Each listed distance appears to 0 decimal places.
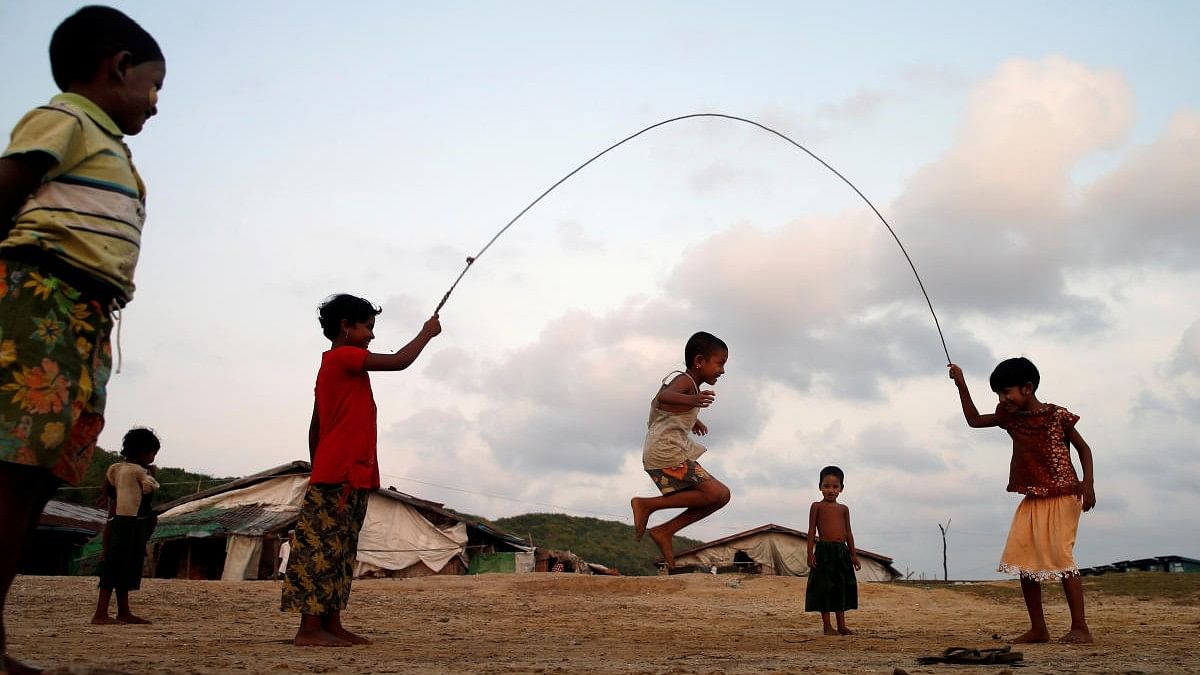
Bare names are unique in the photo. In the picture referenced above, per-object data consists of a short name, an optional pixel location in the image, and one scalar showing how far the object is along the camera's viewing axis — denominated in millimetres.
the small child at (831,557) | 9648
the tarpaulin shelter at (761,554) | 42375
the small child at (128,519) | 8820
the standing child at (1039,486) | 7379
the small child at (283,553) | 28447
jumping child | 7855
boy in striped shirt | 3164
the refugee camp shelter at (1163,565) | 33062
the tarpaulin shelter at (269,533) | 29141
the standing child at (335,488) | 6180
